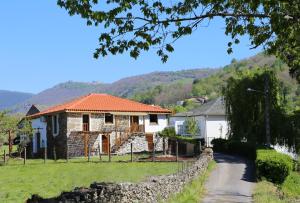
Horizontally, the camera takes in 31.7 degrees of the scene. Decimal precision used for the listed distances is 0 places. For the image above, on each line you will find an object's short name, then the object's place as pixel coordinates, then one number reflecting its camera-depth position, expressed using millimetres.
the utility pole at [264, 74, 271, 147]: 44191
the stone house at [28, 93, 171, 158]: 51875
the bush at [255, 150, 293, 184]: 30422
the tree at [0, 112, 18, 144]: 44438
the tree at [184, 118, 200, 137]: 76812
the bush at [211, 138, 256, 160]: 42875
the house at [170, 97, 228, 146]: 73188
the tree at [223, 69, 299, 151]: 47312
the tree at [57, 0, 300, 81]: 11727
